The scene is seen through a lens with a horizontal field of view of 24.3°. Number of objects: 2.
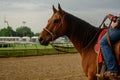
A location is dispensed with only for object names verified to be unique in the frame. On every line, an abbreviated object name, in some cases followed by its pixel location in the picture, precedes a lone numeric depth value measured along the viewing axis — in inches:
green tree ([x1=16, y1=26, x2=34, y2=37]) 6643.7
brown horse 249.8
